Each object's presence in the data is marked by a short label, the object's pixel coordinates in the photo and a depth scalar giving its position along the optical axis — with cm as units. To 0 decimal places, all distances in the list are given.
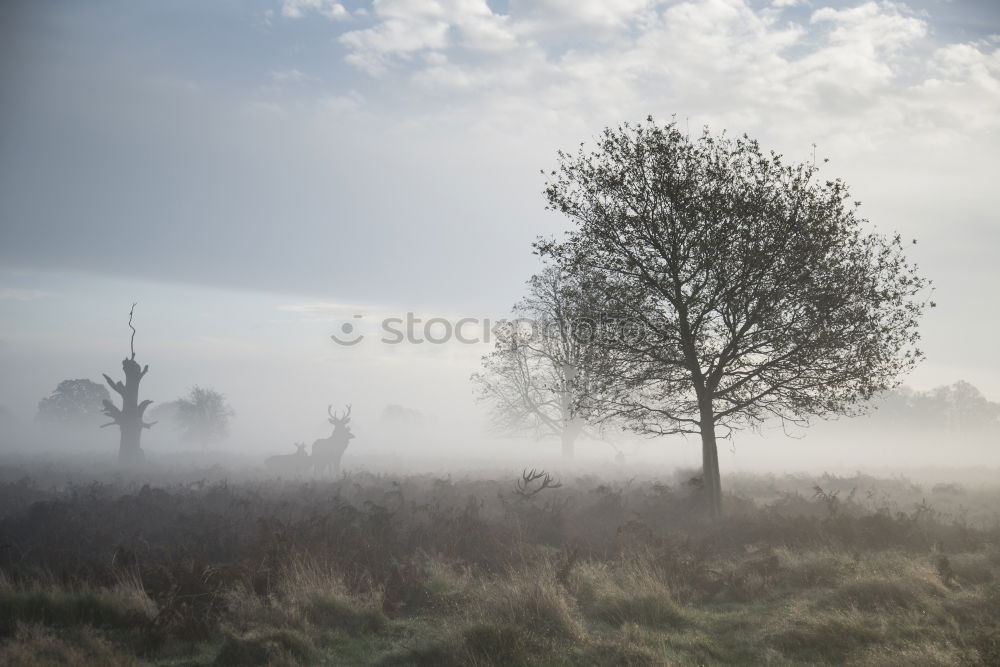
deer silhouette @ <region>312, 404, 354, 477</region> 3142
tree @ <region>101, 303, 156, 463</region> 3522
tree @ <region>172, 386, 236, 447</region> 7138
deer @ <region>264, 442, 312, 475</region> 3105
